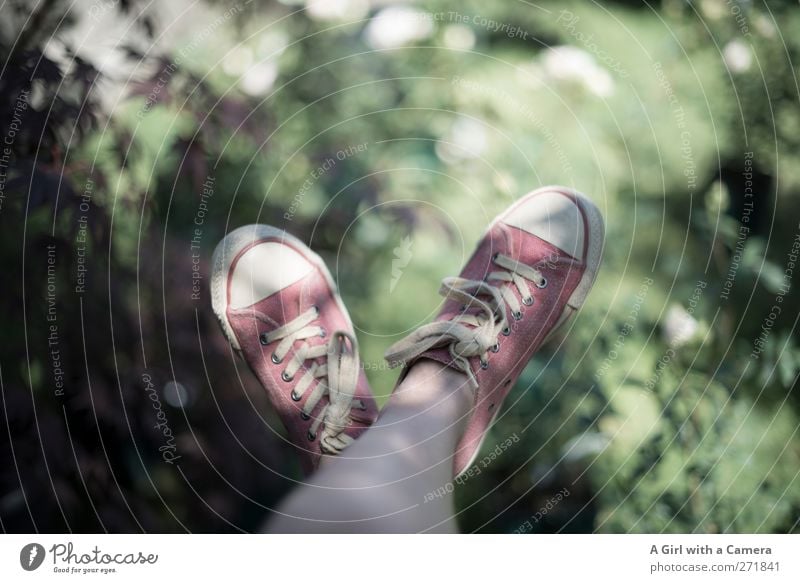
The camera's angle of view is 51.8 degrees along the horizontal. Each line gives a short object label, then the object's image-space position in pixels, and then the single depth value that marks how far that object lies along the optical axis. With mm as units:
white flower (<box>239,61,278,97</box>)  1098
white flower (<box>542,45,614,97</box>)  1240
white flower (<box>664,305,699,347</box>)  1073
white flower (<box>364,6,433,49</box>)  1188
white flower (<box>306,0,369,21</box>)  1179
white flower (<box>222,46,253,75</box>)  1112
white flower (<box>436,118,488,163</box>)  1213
